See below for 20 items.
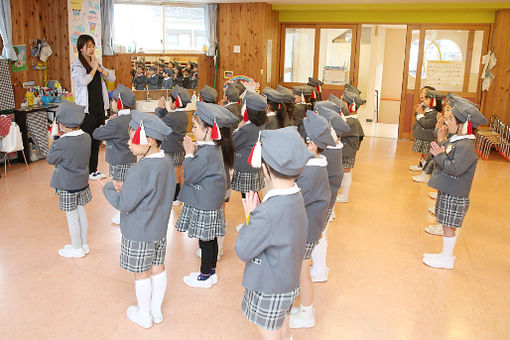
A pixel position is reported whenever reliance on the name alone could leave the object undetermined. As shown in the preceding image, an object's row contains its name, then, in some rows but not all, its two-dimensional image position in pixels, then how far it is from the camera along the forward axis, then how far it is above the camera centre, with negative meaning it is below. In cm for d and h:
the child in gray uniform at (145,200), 270 -75
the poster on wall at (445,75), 979 +12
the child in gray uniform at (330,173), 356 -73
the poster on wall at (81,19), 802 +87
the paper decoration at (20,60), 718 +10
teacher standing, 602 -25
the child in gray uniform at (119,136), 446 -63
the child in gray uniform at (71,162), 363 -73
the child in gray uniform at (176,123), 505 -55
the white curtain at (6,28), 679 +55
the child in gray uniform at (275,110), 494 -37
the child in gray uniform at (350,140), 562 -76
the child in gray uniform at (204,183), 320 -77
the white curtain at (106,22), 883 +89
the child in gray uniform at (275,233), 209 -71
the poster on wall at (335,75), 1045 +5
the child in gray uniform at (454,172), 378 -75
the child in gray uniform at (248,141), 431 -62
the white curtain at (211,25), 967 +98
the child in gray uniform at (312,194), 272 -69
